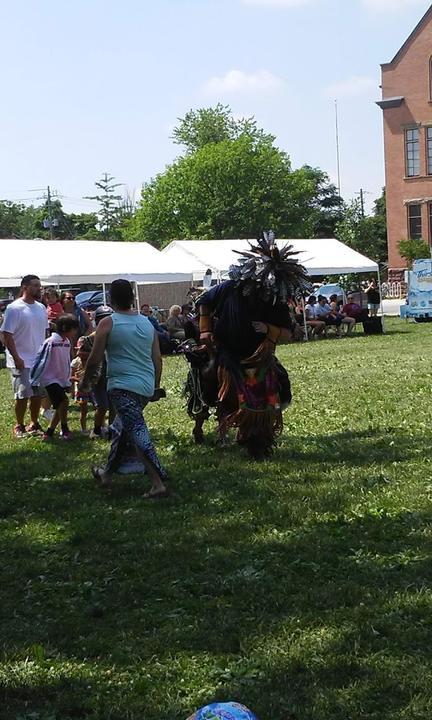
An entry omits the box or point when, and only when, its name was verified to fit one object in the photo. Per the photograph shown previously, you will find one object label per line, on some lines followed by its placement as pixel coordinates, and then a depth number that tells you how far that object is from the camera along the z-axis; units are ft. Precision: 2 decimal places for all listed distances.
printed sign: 105.40
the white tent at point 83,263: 83.87
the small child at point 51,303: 52.80
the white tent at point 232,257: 100.07
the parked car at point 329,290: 118.32
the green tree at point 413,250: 183.82
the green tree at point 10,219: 389.19
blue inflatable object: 10.12
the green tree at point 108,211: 377.09
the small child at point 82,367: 36.35
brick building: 198.18
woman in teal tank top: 24.71
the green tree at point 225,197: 226.99
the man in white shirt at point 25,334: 35.32
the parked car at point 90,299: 114.71
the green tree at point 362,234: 238.68
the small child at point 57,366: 34.45
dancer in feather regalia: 28.40
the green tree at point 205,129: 273.75
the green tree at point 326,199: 343.52
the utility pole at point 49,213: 302.12
